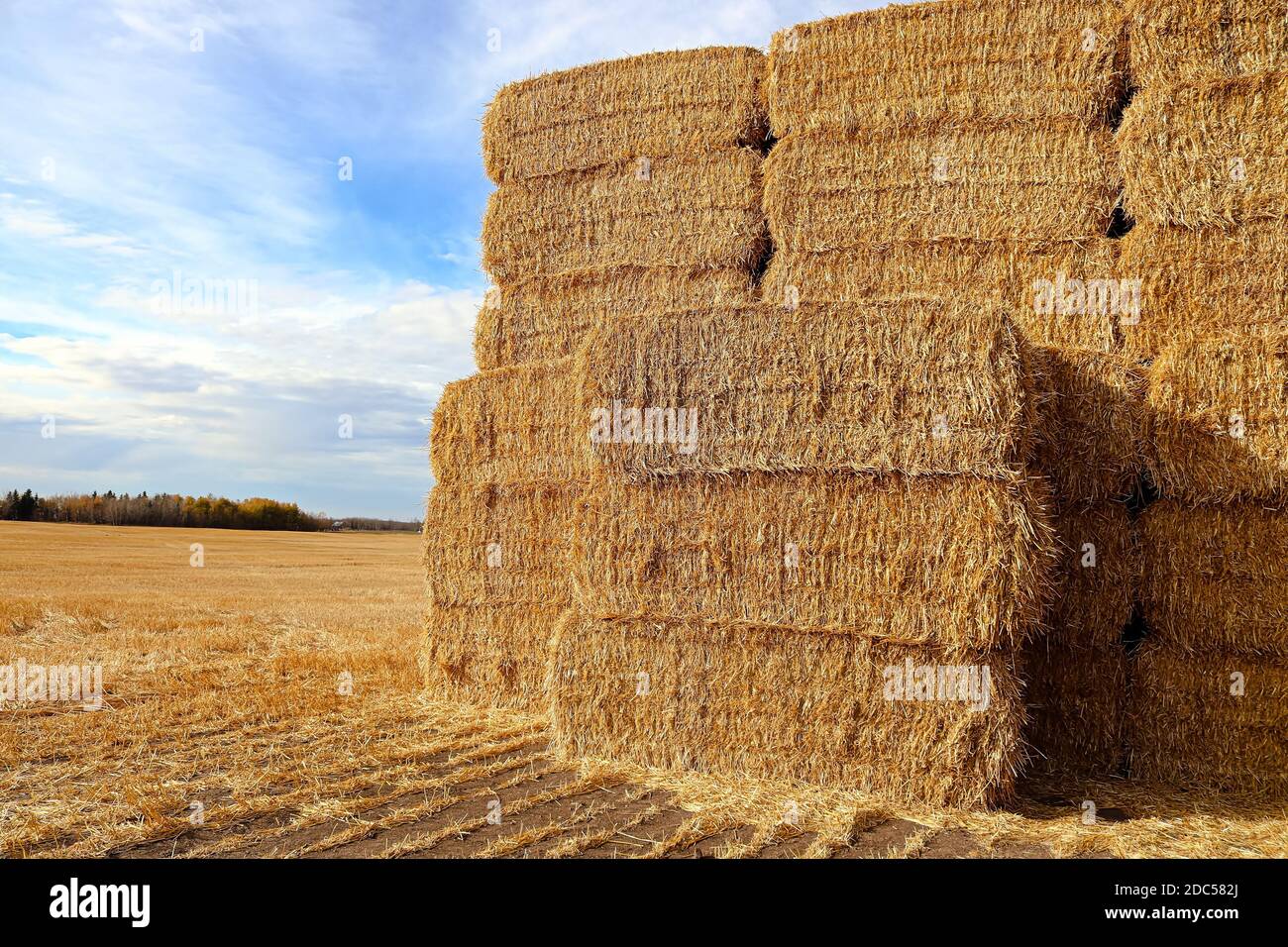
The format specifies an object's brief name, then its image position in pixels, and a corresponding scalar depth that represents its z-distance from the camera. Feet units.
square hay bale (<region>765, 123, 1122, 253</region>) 21.61
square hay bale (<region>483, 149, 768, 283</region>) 24.64
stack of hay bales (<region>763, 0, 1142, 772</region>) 19.72
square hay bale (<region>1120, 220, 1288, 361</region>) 19.94
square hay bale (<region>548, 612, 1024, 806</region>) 16.90
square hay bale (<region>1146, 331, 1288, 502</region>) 18.56
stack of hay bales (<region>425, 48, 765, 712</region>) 24.64
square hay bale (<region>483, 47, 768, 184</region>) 25.07
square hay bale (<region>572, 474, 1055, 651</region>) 16.67
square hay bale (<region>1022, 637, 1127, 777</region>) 19.65
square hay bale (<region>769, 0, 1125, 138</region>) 21.74
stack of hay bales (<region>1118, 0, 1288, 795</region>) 18.62
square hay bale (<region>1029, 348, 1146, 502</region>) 19.52
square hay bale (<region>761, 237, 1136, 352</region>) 21.25
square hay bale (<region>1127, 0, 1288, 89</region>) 20.34
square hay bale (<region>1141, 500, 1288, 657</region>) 18.53
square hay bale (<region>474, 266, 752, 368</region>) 24.70
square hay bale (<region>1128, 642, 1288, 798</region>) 18.53
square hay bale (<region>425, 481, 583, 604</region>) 24.57
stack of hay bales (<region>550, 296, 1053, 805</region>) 16.87
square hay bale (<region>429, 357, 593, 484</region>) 24.26
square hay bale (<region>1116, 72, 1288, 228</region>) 20.02
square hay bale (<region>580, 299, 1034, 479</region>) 16.99
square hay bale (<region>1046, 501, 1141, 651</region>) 19.53
